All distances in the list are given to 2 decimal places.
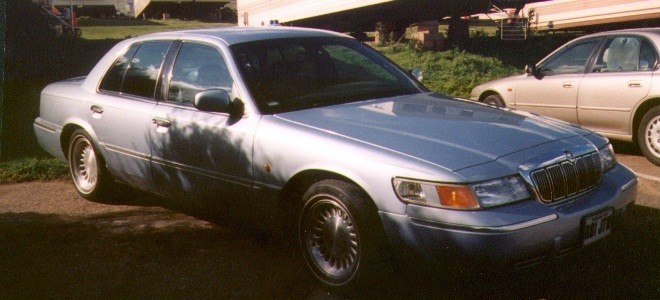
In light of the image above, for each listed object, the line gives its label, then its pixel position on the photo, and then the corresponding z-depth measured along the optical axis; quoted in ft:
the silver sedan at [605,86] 27.45
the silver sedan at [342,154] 13.43
